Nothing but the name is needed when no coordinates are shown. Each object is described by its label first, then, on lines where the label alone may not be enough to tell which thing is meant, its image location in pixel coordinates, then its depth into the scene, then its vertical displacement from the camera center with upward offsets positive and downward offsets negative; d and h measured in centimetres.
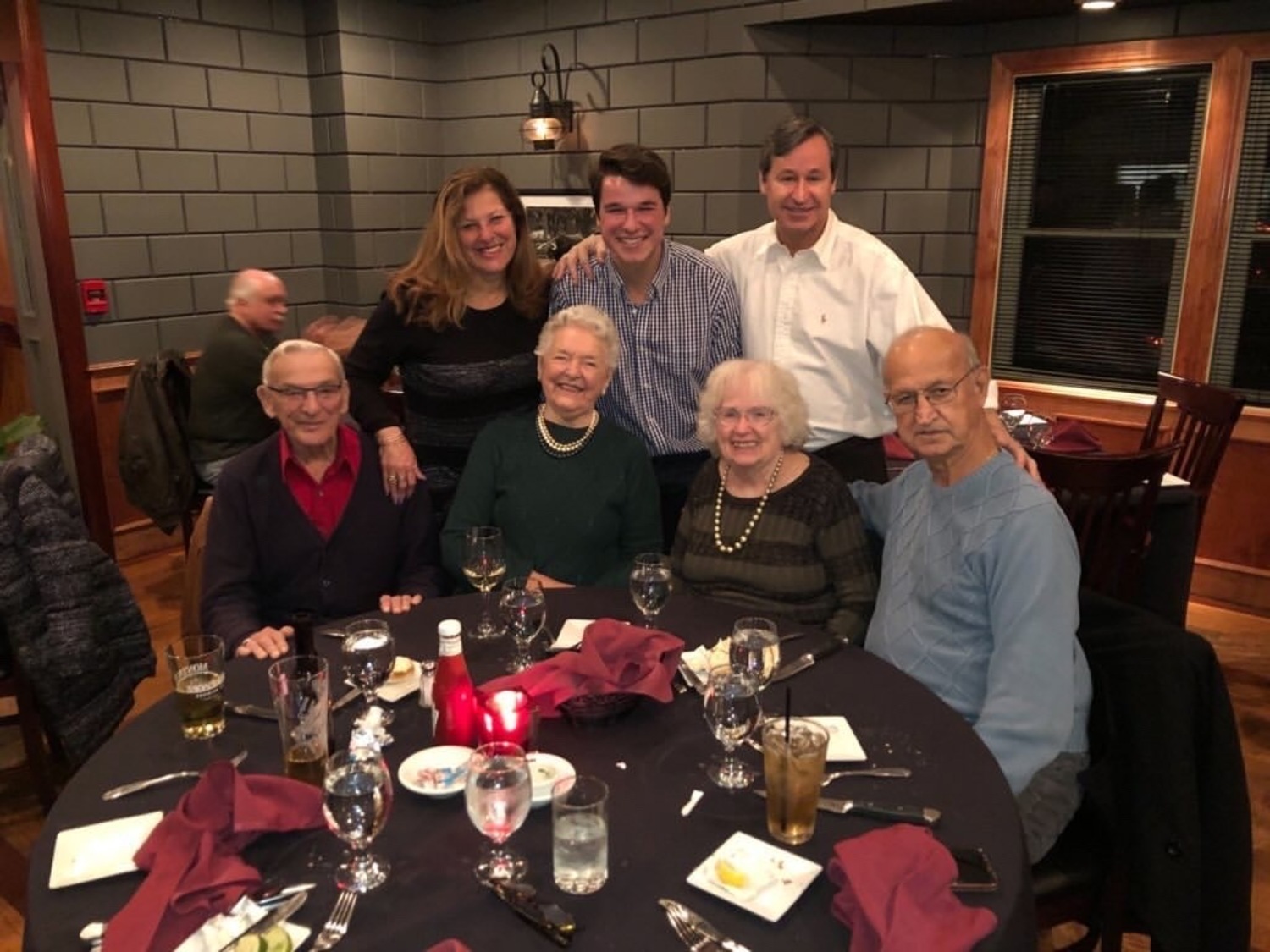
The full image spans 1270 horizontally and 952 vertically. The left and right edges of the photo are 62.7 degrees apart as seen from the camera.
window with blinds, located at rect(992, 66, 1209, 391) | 416 -4
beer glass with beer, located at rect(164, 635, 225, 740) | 151 -67
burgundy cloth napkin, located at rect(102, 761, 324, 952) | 107 -70
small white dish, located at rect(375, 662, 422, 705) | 160 -72
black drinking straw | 124 -69
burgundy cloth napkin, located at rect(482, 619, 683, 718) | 151 -66
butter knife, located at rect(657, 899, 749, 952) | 107 -73
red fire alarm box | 443 -34
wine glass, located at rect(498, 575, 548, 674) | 171 -64
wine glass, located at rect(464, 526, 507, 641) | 192 -62
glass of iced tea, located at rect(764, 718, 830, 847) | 123 -66
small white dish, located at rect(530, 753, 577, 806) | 132 -71
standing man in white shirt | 254 -22
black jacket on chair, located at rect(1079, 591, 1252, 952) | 147 -82
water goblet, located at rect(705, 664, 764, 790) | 138 -66
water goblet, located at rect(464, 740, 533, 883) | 119 -66
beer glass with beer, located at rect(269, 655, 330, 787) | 138 -66
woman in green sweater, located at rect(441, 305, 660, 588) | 232 -58
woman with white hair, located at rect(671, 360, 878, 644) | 208 -62
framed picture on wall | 500 -3
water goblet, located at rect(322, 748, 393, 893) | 118 -66
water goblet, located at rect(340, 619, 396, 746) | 155 -65
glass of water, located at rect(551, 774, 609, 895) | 117 -69
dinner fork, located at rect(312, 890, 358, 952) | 108 -73
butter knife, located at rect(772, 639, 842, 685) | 168 -72
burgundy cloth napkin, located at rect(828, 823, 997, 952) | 103 -68
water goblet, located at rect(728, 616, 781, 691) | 155 -64
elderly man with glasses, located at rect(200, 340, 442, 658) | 219 -64
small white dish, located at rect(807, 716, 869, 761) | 142 -71
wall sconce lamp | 472 +43
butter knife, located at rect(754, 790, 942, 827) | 127 -72
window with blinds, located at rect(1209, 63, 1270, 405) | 395 -25
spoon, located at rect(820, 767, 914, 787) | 138 -72
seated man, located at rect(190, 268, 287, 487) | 388 -64
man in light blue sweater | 157 -60
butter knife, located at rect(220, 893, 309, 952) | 108 -73
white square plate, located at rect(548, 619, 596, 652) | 179 -72
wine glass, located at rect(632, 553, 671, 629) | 181 -62
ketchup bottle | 144 -65
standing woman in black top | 251 -28
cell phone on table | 116 -72
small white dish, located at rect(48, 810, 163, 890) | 119 -73
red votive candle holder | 139 -66
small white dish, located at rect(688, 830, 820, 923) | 113 -73
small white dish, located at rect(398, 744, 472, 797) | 134 -71
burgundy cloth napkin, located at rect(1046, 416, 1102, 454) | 334 -71
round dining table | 111 -73
